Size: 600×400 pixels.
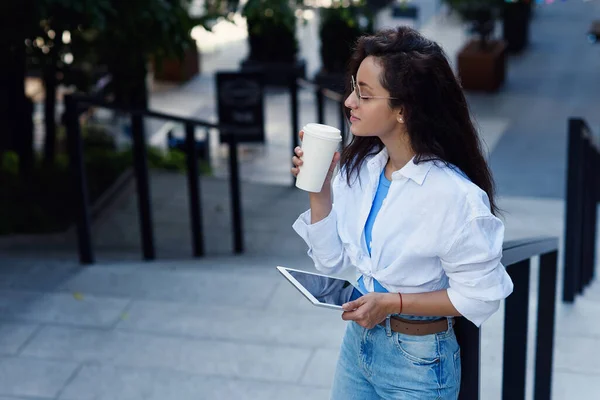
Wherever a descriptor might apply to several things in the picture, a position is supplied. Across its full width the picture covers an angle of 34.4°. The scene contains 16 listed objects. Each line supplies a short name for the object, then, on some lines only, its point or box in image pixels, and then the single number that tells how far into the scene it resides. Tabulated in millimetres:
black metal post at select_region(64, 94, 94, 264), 5332
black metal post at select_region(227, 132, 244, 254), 6918
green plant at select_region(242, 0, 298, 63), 14812
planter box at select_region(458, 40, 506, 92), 14555
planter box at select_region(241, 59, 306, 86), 15234
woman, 2215
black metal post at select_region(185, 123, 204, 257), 6375
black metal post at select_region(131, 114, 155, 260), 5941
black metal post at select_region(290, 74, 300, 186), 8725
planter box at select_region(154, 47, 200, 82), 16016
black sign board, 10367
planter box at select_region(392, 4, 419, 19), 16984
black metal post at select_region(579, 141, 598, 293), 5383
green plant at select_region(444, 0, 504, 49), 14578
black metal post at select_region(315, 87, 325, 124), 8842
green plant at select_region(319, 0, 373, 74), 13039
